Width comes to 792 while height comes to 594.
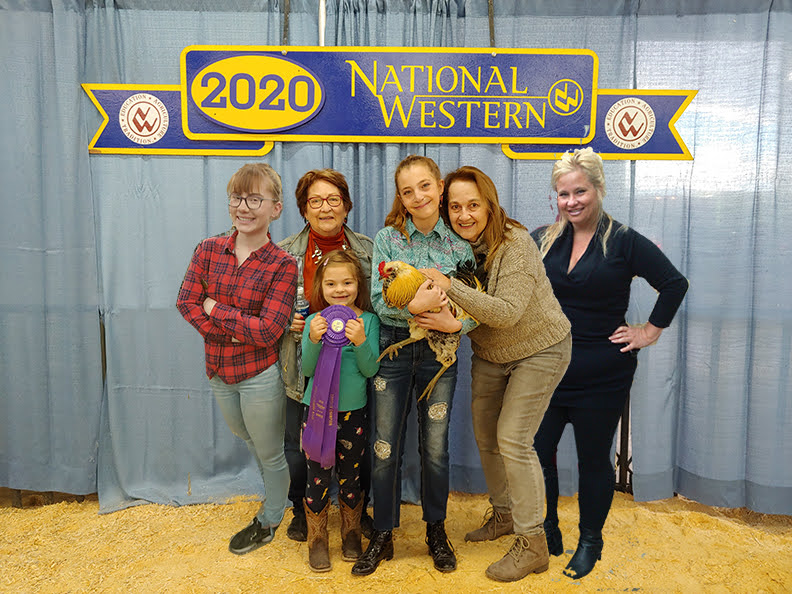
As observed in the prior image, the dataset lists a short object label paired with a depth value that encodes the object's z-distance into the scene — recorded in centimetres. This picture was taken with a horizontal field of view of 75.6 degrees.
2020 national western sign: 253
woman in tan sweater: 198
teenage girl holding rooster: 198
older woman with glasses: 214
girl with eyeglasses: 207
